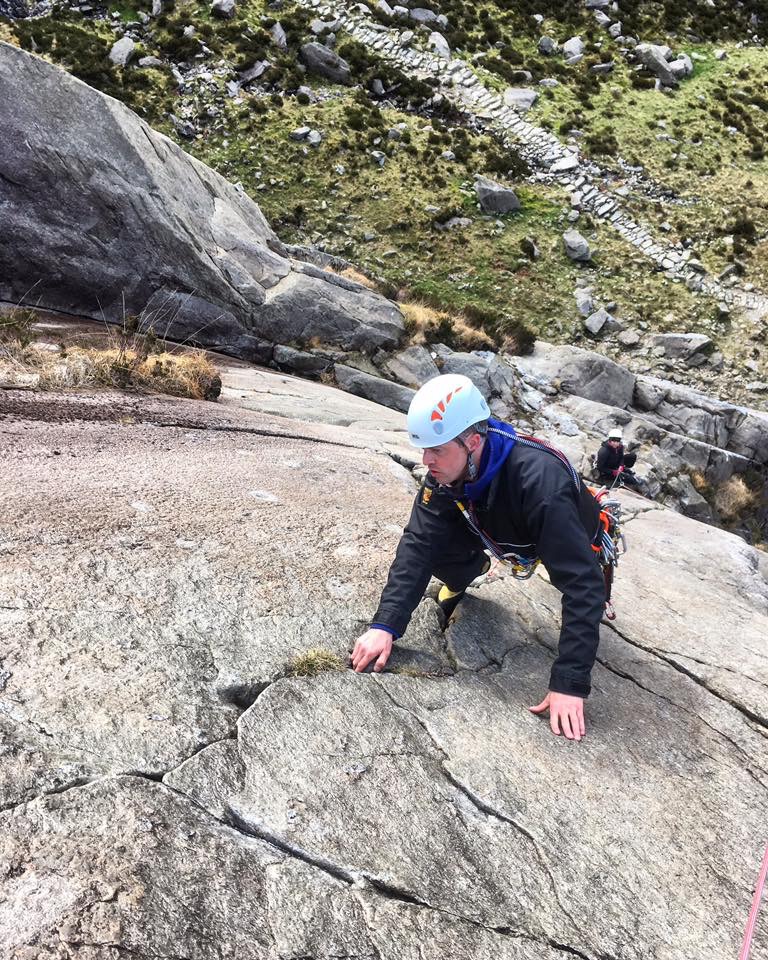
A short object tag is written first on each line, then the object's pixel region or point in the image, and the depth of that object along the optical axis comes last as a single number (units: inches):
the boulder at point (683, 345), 880.9
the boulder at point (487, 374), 614.5
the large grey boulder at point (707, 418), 706.2
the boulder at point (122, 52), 1149.7
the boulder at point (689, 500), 593.0
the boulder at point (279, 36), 1242.0
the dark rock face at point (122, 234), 394.6
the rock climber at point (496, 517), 129.7
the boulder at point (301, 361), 510.3
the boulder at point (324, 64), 1205.1
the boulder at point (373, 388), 534.3
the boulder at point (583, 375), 697.6
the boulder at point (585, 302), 954.1
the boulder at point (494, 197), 1046.4
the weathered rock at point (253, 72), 1176.8
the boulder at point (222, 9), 1238.9
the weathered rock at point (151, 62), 1162.6
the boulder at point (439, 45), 1283.2
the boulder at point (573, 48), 1330.0
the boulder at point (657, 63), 1282.0
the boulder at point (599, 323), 927.7
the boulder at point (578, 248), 1013.2
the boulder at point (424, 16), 1323.8
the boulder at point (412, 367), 569.6
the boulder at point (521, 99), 1218.6
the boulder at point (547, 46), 1337.4
